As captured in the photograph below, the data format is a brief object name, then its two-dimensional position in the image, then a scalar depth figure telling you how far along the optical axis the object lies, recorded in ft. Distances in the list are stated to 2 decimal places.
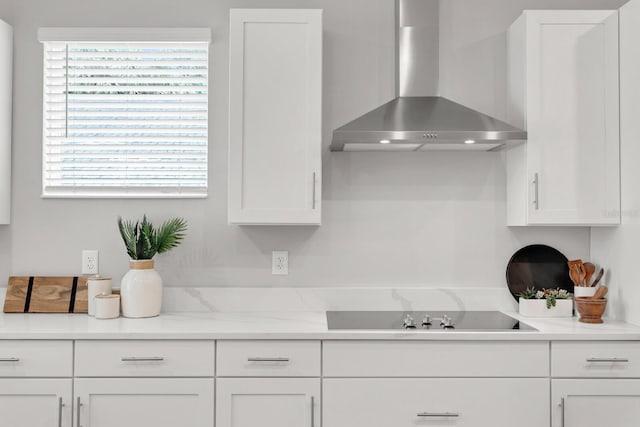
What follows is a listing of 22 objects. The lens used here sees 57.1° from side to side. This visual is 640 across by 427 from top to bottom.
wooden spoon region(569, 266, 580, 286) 8.76
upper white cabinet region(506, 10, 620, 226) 8.45
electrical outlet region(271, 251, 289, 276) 9.41
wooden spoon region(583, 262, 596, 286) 8.72
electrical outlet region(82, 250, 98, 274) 9.37
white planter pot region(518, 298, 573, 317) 8.78
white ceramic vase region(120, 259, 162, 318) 8.52
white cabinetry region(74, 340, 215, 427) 7.52
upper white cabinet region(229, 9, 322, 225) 8.44
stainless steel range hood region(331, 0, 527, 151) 8.00
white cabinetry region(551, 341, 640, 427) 7.53
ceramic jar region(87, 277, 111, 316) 8.70
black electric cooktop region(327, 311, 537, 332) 7.95
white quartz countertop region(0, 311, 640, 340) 7.51
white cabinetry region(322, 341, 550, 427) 7.52
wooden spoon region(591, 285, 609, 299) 8.32
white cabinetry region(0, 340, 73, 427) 7.50
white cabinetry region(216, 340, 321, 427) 7.53
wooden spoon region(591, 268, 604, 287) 8.68
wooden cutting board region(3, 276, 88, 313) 8.96
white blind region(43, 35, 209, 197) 9.45
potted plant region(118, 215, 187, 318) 8.52
